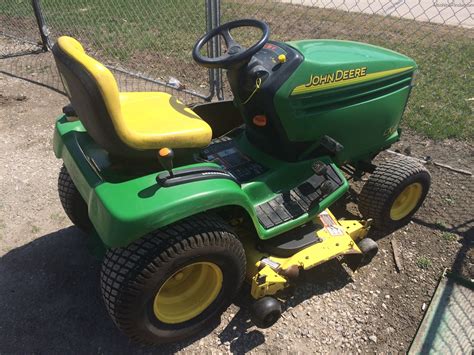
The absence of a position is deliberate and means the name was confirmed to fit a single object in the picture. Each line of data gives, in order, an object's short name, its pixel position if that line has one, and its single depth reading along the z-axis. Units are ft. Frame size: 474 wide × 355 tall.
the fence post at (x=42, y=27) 18.18
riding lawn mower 6.08
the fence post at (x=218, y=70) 12.83
